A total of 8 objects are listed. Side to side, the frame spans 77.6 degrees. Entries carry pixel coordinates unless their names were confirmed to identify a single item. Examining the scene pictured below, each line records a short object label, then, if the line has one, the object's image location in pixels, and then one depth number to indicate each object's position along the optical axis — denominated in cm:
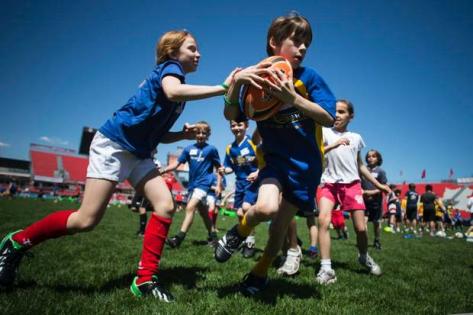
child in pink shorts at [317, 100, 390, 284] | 422
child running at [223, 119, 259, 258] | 626
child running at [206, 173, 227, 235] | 775
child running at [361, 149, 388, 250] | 811
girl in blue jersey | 274
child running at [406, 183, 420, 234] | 1445
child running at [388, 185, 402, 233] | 1449
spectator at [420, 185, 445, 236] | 1345
